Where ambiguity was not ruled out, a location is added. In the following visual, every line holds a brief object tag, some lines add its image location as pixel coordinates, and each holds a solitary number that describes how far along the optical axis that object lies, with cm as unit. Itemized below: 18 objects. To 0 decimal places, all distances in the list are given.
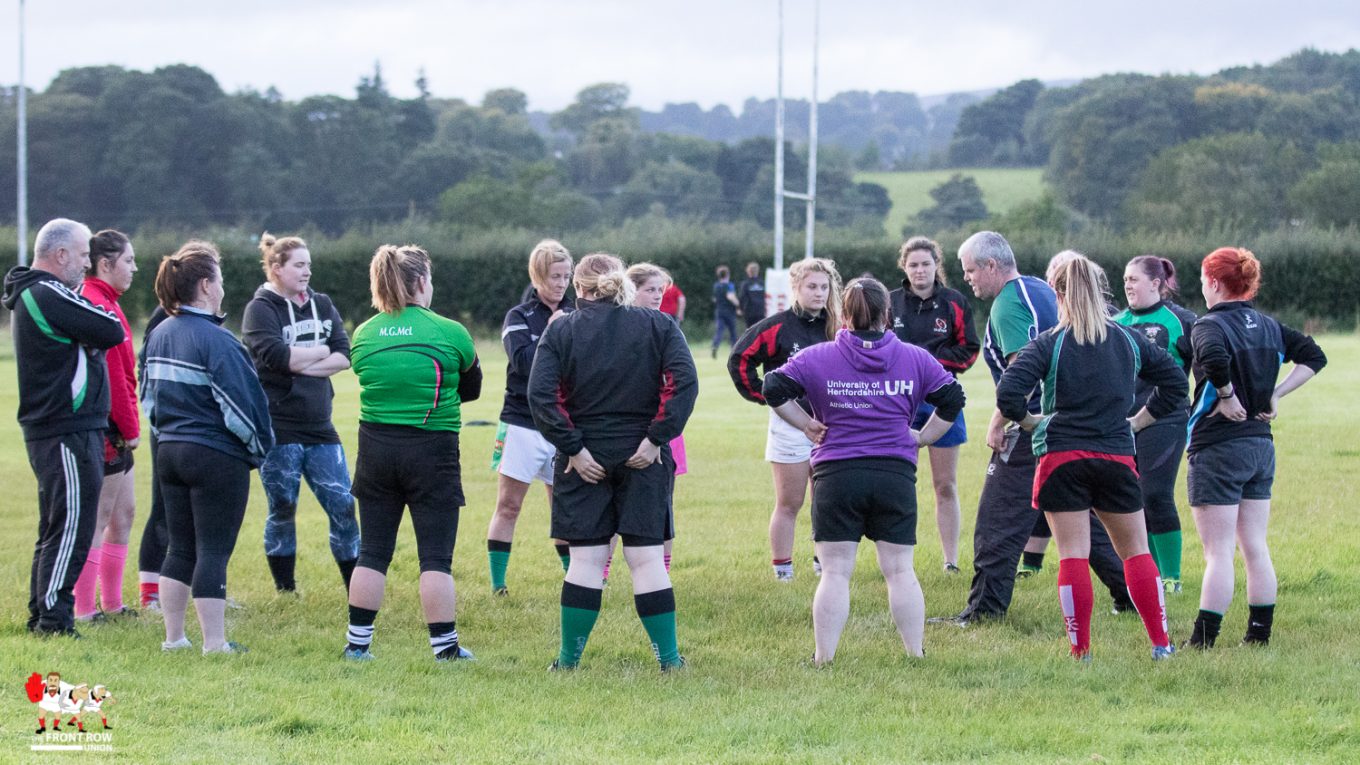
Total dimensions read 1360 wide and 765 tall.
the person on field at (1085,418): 1175
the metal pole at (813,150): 7981
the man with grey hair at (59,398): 1302
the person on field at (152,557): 1489
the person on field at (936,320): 1634
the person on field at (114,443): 1392
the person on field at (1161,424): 1427
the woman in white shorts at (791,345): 1531
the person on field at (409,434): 1210
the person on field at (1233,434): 1254
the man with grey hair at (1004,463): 1346
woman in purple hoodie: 1195
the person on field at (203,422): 1221
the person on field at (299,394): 1389
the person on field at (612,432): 1180
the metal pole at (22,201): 6750
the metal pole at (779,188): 7737
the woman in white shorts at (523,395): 1528
